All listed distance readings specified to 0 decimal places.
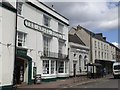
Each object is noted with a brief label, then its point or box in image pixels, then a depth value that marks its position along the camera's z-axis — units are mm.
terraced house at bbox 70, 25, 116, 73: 28184
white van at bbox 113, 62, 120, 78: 22284
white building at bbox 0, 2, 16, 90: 10827
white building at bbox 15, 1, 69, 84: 13743
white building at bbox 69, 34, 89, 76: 22135
